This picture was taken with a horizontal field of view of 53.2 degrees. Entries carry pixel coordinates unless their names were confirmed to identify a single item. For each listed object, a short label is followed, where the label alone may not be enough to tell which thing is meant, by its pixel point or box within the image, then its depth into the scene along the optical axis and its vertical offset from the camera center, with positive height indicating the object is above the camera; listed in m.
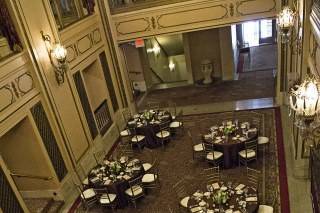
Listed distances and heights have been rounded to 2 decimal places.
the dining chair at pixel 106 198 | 6.74 -4.30
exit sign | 11.60 -2.45
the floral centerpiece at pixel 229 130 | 7.54 -3.81
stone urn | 12.80 -4.09
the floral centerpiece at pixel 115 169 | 7.07 -3.93
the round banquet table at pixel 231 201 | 5.44 -3.96
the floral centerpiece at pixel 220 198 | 5.50 -3.82
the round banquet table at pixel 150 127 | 8.91 -4.04
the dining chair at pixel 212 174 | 7.24 -4.61
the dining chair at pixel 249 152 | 7.19 -4.20
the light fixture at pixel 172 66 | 16.57 -4.86
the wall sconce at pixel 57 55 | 7.23 -1.47
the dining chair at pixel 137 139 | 8.91 -4.30
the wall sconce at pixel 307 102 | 3.66 -1.72
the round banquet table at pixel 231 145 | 7.25 -3.96
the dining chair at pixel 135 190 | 6.76 -4.27
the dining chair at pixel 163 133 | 8.77 -4.24
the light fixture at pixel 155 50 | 14.93 -3.66
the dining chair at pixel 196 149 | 7.93 -4.47
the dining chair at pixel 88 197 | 7.02 -4.37
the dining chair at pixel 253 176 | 6.86 -4.58
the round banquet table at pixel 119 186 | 6.77 -4.09
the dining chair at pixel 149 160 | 7.71 -4.66
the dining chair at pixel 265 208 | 5.69 -4.26
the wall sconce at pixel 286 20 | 6.32 -1.42
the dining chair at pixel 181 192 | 6.33 -4.61
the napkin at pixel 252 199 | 5.57 -3.96
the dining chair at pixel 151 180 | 7.16 -4.35
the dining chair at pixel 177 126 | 9.21 -4.37
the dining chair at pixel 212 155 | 7.37 -4.22
